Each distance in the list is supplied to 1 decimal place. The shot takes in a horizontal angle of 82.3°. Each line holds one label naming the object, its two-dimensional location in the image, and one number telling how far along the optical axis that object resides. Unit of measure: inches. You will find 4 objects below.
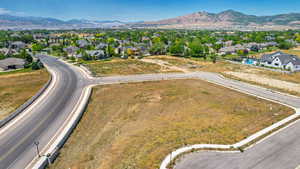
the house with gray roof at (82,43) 4526.1
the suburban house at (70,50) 3965.8
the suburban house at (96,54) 3235.2
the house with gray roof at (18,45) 4565.7
